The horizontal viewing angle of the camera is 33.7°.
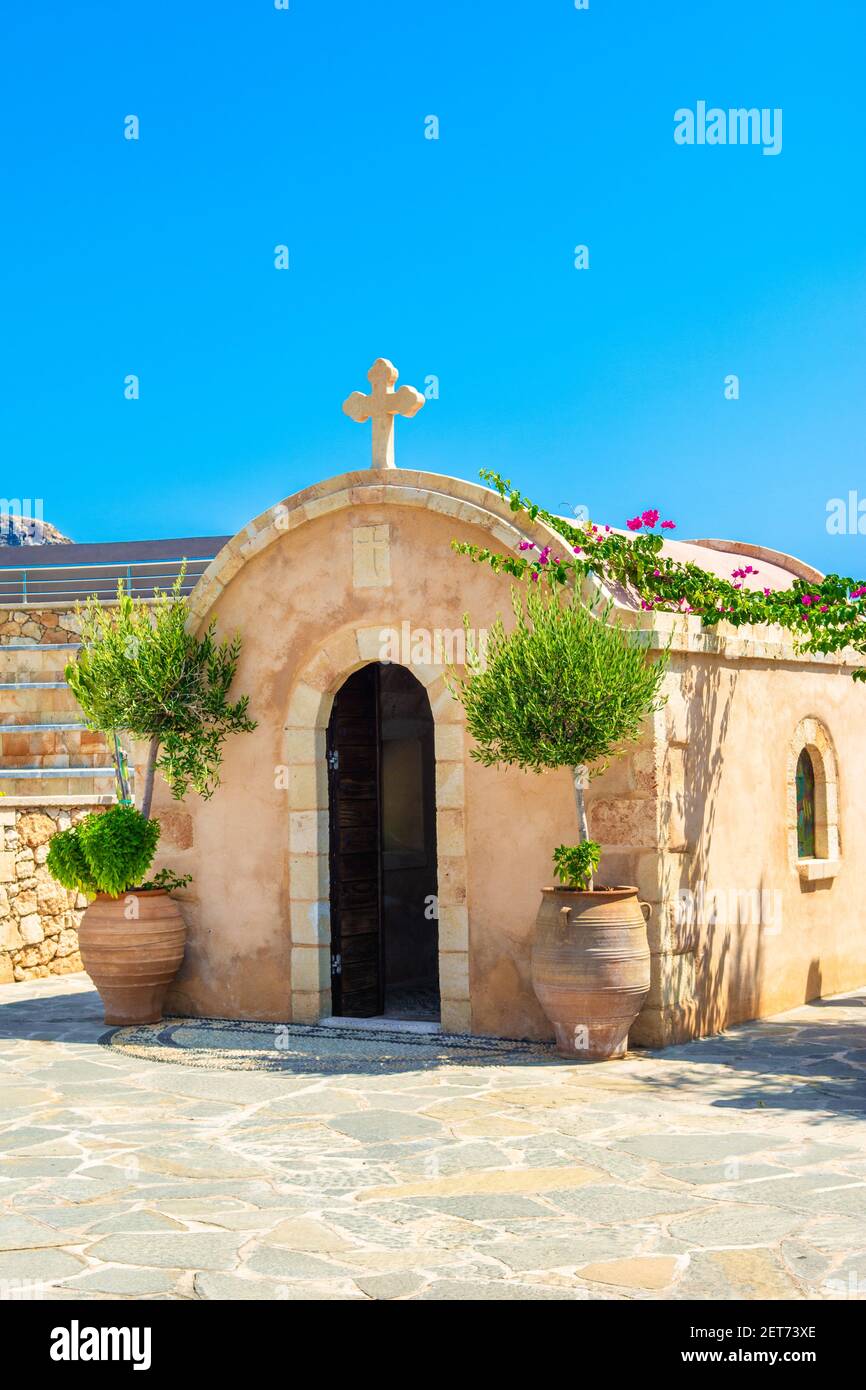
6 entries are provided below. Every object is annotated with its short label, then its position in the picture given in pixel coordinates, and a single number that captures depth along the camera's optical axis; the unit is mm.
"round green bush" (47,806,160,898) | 9750
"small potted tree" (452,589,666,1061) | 8203
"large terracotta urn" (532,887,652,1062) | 8188
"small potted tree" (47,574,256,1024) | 9859
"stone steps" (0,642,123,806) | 17891
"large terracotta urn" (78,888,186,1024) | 9852
